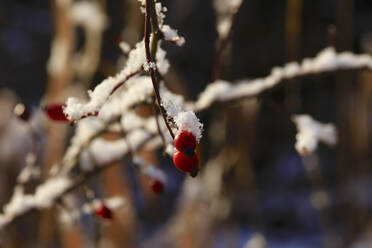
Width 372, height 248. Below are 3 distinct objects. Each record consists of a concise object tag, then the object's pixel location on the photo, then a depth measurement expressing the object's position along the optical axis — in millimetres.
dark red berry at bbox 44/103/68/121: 934
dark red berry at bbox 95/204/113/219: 952
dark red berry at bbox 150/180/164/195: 944
